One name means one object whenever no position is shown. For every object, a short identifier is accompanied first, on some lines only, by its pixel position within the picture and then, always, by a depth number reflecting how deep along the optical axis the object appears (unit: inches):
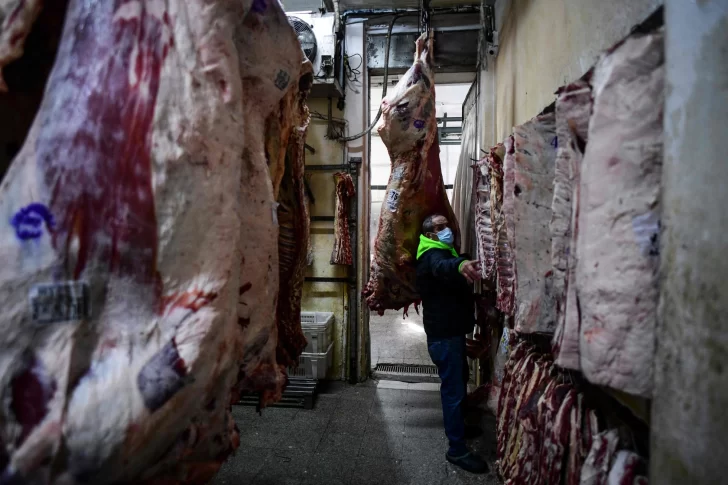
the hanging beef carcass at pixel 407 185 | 123.0
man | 110.7
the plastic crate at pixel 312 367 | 155.6
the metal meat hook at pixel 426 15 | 129.6
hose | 151.9
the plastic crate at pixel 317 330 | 154.7
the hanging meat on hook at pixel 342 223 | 160.2
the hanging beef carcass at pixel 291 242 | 75.6
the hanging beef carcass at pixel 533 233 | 57.1
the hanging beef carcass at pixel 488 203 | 87.4
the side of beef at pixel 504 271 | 69.9
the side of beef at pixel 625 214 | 32.9
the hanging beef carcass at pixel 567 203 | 39.4
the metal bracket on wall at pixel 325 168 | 166.4
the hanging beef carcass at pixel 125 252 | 32.0
